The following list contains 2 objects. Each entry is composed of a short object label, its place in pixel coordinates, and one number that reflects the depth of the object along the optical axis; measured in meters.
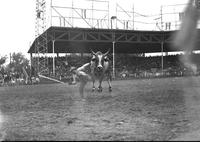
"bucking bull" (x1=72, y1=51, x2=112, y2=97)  12.05
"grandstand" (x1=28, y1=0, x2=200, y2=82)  34.11
